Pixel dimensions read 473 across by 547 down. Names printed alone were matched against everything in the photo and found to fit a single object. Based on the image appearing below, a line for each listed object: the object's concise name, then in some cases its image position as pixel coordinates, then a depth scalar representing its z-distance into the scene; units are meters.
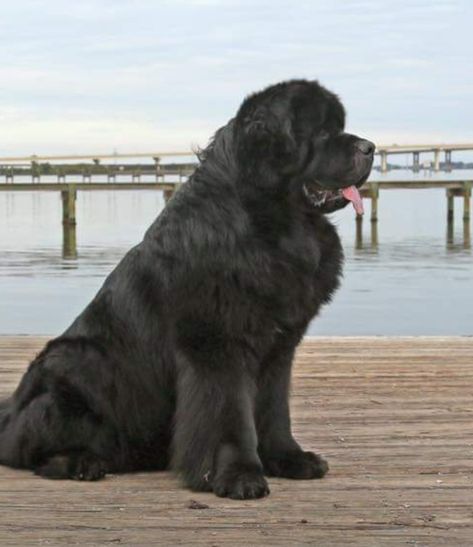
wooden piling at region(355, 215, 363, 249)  38.11
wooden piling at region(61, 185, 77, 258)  36.97
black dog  3.62
